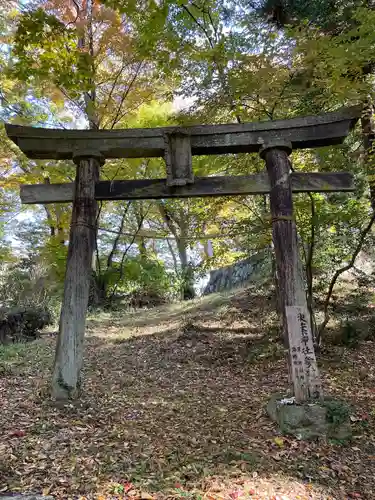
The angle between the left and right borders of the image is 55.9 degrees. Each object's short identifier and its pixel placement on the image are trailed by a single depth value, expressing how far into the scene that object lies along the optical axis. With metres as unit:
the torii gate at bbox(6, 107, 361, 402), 4.88
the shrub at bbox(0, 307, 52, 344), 9.48
